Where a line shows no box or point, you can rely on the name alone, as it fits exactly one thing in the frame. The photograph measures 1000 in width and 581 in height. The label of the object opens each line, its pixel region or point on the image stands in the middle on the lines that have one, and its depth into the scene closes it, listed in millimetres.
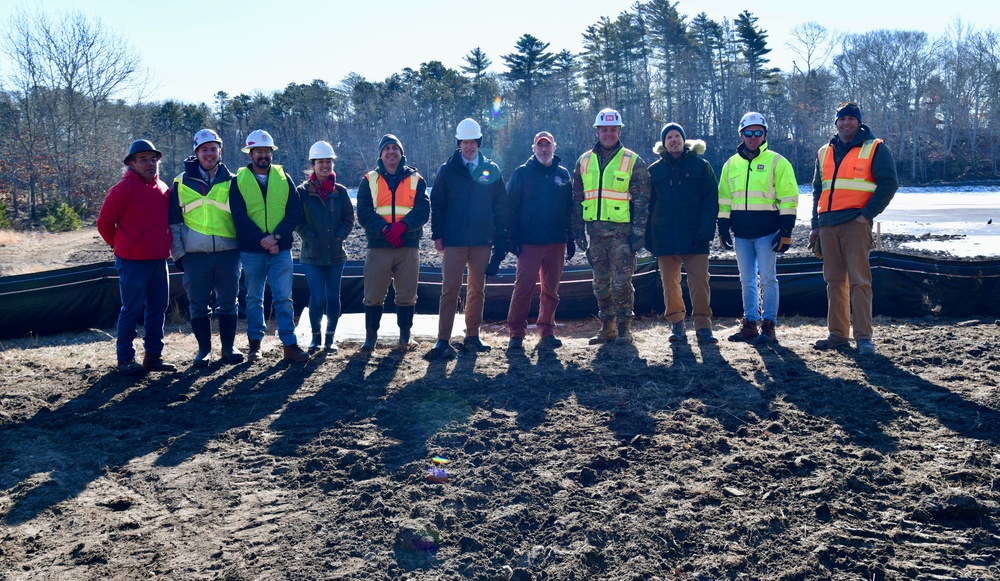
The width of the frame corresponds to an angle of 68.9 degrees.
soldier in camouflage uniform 6895
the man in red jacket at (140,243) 6105
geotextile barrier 8445
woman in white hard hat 6883
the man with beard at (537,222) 6984
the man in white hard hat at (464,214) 6805
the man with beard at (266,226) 6441
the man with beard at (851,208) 6262
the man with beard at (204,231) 6328
